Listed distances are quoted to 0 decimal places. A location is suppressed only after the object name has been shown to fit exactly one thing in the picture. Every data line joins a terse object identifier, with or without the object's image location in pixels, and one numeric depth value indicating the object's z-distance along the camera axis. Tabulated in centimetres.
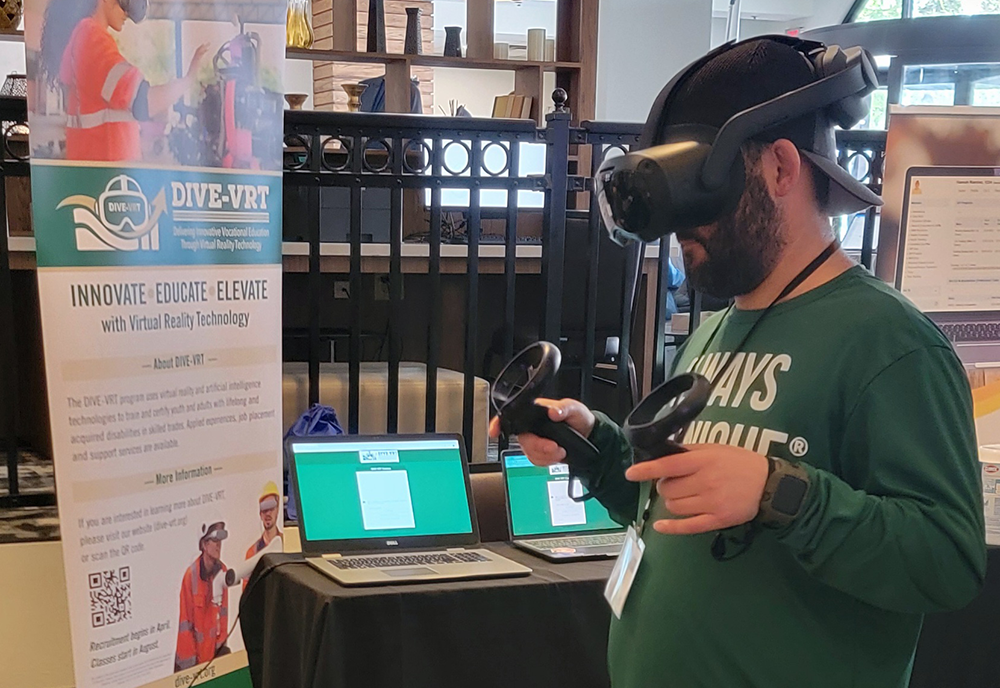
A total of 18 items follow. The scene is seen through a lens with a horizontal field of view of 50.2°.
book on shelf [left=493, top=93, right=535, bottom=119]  645
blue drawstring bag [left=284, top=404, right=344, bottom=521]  274
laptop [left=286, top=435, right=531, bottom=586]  218
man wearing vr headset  97
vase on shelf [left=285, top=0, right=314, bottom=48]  555
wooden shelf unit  576
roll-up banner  193
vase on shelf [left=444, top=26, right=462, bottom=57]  616
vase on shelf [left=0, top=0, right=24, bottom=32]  504
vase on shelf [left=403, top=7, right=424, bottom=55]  588
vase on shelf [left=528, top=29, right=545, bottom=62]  631
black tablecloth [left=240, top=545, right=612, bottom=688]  193
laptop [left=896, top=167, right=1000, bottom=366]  242
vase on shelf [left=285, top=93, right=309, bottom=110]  488
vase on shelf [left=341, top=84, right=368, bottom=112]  560
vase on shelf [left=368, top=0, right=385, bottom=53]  575
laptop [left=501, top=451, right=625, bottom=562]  242
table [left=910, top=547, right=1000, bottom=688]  230
